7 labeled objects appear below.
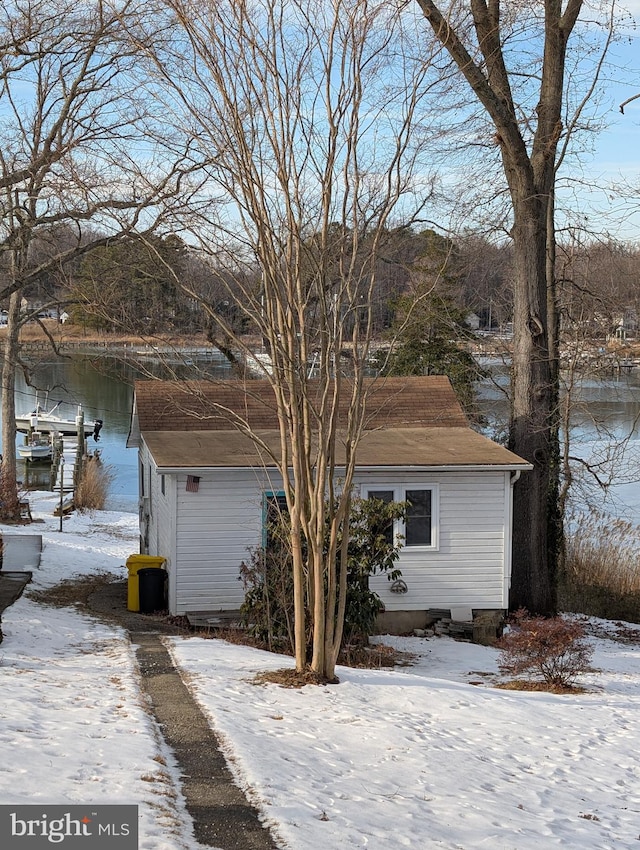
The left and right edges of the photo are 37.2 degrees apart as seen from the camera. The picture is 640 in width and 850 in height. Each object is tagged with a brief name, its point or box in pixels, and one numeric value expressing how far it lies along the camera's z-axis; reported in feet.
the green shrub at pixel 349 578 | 39.52
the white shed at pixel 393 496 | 46.50
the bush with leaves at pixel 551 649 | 38.06
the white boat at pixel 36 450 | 131.64
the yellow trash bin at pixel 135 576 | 47.37
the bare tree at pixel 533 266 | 56.80
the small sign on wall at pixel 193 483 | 46.09
